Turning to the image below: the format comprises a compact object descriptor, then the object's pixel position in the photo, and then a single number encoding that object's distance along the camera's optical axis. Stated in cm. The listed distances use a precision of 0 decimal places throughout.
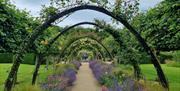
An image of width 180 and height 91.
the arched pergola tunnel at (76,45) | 1413
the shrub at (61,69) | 699
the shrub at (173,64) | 1652
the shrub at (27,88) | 317
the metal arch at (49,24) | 366
